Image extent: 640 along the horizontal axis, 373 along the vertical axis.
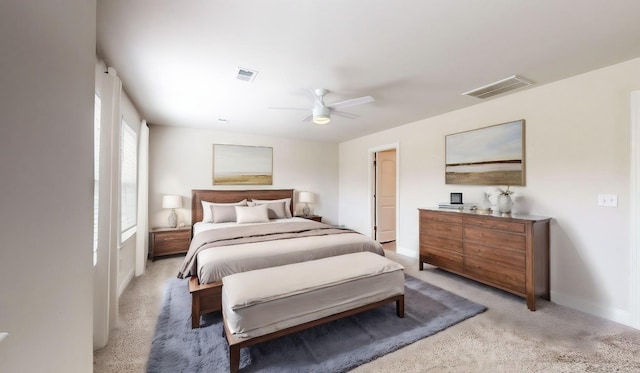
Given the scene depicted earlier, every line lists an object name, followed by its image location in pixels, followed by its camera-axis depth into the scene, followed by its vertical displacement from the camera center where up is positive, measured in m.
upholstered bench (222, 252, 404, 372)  1.80 -0.87
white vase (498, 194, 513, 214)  3.04 -0.19
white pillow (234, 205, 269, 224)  4.36 -0.49
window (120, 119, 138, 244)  3.20 +0.06
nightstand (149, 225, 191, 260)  4.27 -0.93
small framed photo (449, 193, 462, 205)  3.71 -0.18
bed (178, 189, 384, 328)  2.38 -0.67
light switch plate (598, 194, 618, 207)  2.43 -0.12
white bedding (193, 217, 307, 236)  4.01 -0.64
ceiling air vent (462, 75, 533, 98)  2.71 +1.14
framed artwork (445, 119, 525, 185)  3.14 +0.43
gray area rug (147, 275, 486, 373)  1.83 -1.27
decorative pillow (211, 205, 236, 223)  4.47 -0.48
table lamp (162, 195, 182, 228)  4.42 -0.31
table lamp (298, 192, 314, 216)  5.65 -0.23
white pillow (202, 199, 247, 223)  4.54 -0.42
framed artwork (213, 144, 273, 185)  5.10 +0.45
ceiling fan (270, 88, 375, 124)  2.74 +0.90
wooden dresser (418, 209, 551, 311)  2.67 -0.73
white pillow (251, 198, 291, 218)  5.06 -0.31
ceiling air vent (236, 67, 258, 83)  2.49 +1.14
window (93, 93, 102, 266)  2.10 +0.21
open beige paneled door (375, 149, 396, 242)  5.67 -0.19
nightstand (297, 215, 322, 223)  5.68 -0.68
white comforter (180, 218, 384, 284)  2.42 -0.70
